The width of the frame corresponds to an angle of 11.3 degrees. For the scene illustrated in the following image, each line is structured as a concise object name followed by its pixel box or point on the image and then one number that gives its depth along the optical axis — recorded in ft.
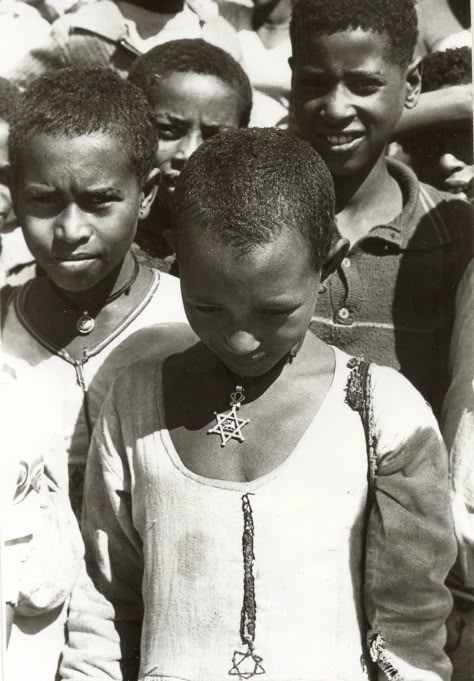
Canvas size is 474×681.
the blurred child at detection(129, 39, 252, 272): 8.02
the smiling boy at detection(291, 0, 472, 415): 7.71
